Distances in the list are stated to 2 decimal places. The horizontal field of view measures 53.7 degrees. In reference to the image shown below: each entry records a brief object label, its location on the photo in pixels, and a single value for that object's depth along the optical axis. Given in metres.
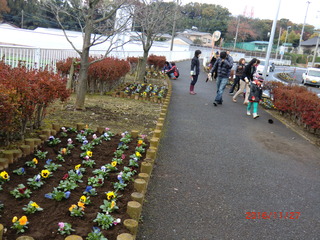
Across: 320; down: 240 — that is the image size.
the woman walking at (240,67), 12.90
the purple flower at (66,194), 3.01
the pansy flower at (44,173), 3.33
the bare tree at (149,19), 13.14
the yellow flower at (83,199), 2.96
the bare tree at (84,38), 6.89
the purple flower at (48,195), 2.99
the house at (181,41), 69.06
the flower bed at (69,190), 2.58
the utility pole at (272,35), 14.91
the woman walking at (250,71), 10.29
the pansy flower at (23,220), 2.41
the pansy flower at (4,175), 3.14
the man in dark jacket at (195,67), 11.12
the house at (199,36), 78.69
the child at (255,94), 9.07
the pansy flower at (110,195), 3.08
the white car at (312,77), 30.86
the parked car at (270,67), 33.16
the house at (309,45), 78.00
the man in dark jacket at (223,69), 10.12
